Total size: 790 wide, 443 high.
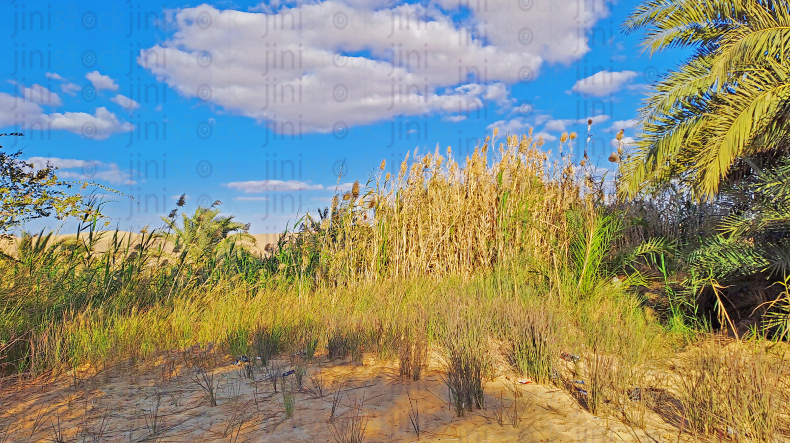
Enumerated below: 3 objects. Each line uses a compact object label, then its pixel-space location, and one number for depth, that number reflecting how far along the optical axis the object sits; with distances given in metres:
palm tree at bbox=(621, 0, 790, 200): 5.50
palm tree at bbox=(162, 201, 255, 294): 6.30
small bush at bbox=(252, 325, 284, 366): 4.37
